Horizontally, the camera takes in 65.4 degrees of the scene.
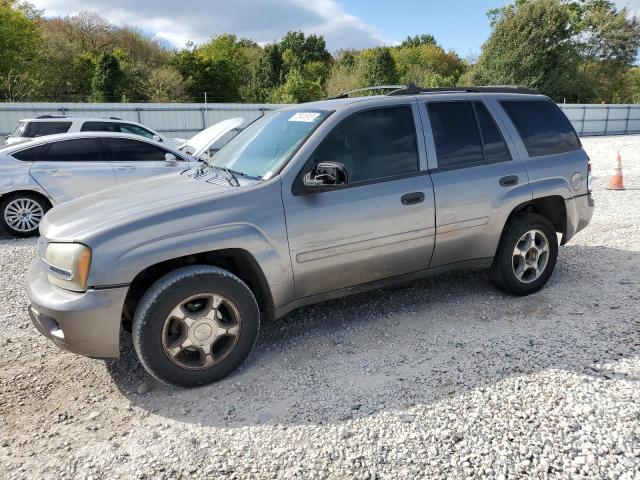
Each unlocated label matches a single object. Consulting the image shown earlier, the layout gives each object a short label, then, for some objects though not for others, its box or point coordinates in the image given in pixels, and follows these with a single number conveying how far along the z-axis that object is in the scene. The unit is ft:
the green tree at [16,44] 114.83
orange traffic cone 34.81
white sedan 24.73
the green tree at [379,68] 143.54
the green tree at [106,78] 119.65
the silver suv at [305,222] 9.99
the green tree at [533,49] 131.64
